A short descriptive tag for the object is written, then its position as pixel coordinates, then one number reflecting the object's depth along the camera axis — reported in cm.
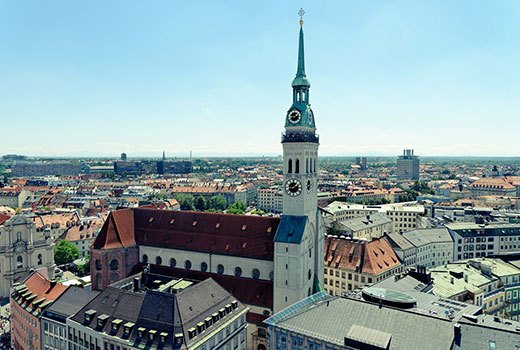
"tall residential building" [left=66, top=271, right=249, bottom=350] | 4750
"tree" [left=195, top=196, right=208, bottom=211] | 19141
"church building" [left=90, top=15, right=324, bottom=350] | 6266
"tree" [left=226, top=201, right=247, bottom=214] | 18141
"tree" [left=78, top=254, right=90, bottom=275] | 10019
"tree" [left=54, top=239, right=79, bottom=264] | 10881
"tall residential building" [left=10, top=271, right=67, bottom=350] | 6150
